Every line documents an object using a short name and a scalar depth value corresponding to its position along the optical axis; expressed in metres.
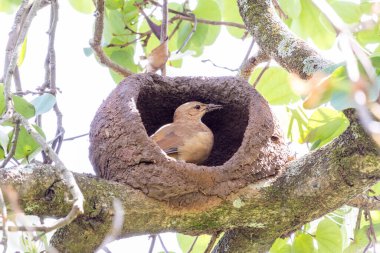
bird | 9.27
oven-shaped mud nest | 7.15
